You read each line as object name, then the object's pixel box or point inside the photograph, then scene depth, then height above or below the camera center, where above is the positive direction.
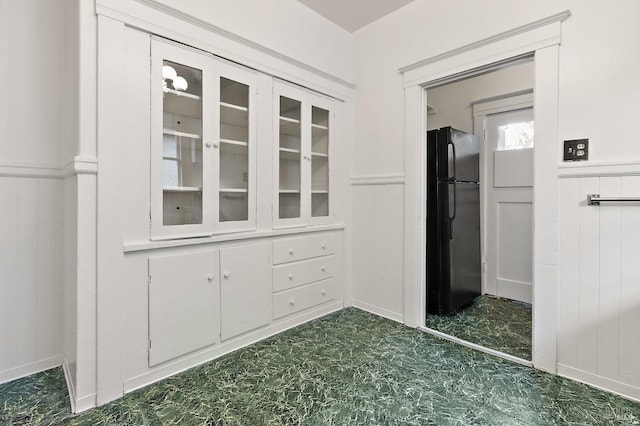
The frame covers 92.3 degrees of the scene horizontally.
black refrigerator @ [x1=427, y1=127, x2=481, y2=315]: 2.89 -0.12
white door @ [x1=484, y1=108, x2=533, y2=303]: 3.26 +0.09
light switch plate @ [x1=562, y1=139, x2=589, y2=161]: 1.83 +0.37
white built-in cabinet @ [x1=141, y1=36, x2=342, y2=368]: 1.91 +0.06
